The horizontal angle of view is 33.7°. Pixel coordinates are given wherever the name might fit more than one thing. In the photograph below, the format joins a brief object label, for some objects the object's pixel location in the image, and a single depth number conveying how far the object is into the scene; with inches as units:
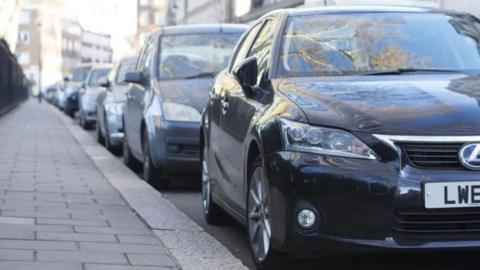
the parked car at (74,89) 1146.0
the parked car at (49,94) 2656.5
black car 159.8
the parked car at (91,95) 767.1
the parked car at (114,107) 512.1
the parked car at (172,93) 328.2
